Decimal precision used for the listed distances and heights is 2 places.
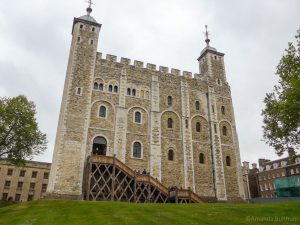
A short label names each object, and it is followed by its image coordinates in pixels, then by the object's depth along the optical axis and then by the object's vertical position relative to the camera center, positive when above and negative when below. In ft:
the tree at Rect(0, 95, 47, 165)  90.38 +24.74
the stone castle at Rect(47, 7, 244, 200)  94.43 +31.93
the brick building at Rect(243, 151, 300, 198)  186.09 +28.21
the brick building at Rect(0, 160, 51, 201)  176.24 +19.30
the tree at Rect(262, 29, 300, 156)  59.67 +22.63
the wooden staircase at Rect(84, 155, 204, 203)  83.71 +8.23
